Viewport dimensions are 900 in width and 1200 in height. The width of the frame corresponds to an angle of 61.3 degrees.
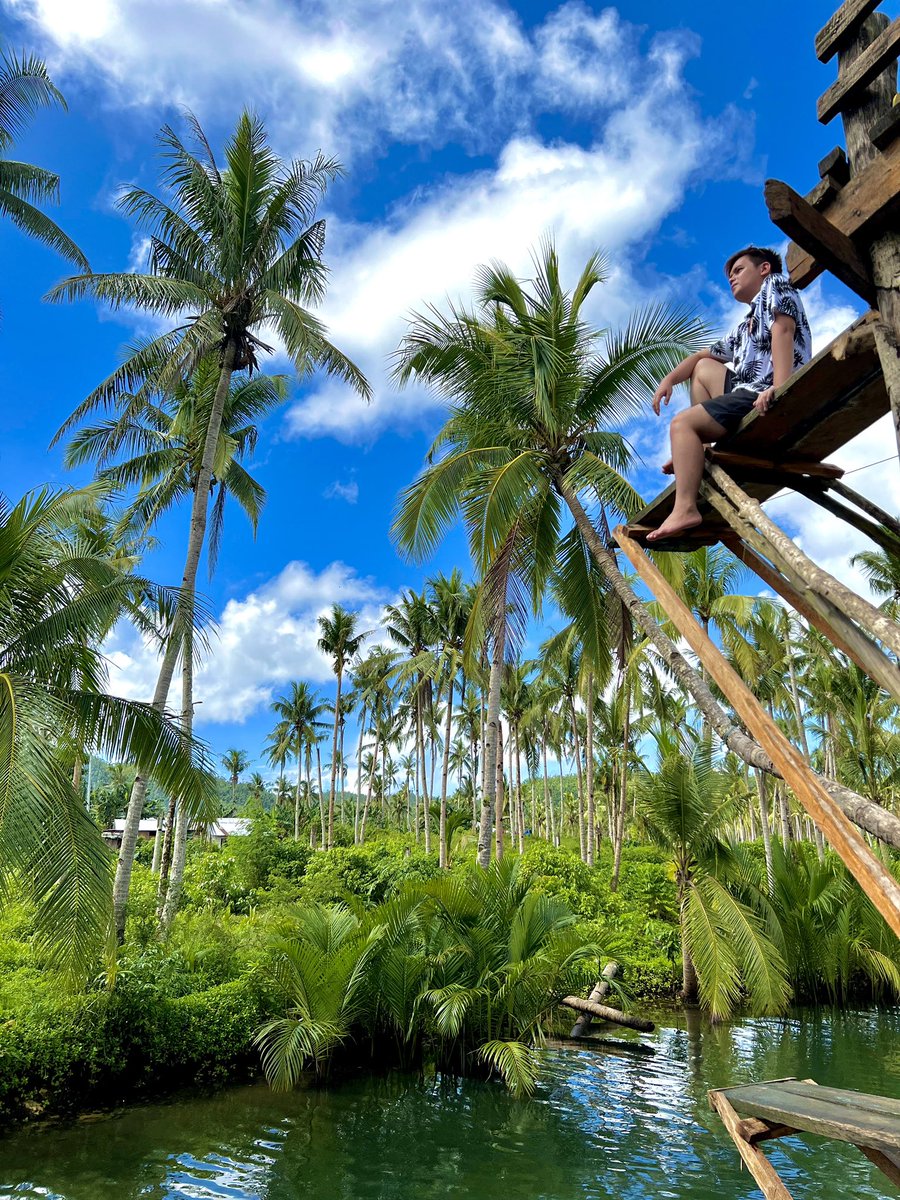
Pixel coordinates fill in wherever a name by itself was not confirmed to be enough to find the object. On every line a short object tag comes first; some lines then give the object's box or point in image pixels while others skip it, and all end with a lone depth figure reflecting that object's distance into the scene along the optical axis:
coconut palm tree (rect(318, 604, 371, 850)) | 39.09
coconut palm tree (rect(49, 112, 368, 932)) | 15.06
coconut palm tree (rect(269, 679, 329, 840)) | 49.62
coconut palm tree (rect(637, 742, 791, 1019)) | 13.13
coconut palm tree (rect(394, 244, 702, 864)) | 11.50
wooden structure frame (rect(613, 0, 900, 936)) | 2.68
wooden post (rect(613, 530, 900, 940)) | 2.28
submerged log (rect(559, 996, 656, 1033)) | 10.18
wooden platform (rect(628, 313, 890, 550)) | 3.14
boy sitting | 3.63
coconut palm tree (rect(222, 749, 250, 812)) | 74.19
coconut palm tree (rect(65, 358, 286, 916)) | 17.81
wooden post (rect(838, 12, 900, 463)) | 2.77
